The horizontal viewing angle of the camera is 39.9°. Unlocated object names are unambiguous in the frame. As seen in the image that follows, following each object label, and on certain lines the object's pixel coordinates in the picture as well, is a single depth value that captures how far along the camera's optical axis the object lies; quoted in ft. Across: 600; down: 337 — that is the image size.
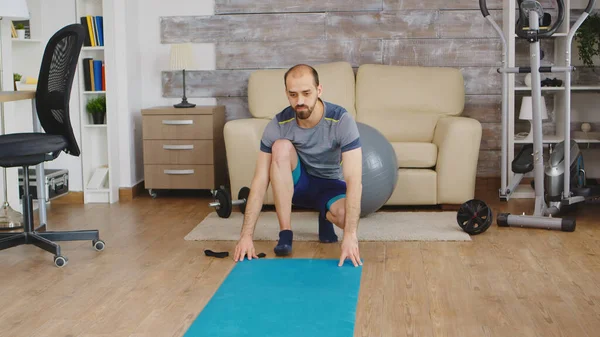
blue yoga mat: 9.25
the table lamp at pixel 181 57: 19.11
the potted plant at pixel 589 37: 18.47
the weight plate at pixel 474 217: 14.60
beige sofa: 17.11
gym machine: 14.87
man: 12.00
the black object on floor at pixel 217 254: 12.99
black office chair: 12.52
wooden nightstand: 18.80
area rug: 14.49
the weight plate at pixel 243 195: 16.48
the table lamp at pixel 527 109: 18.56
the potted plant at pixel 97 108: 18.76
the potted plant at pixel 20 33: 18.01
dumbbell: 16.16
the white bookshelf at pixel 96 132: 18.65
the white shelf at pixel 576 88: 18.42
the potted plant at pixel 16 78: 17.54
